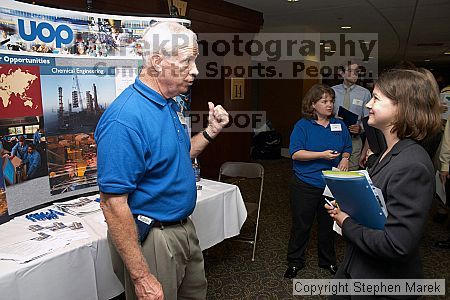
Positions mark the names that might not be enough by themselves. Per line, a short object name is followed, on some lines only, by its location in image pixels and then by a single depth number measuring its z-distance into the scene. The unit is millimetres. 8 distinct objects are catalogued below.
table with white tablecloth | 1396
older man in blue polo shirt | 1188
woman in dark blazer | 1101
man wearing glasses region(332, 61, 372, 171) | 3448
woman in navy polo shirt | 2602
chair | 3170
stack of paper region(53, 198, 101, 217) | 2041
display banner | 1794
